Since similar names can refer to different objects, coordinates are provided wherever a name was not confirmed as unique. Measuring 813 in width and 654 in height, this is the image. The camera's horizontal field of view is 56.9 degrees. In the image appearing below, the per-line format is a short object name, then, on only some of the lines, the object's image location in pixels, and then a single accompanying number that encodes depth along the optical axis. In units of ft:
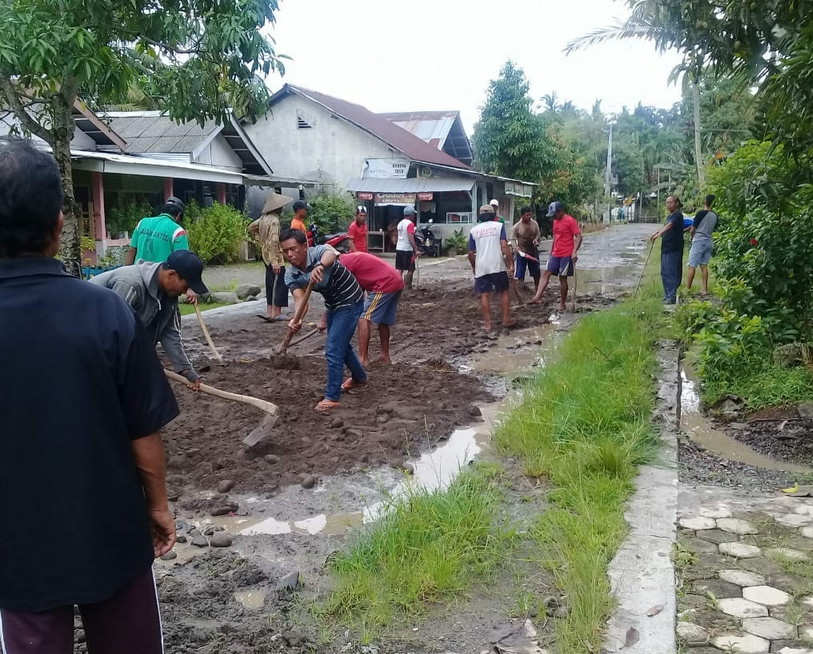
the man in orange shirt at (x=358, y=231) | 44.29
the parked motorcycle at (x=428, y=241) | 82.17
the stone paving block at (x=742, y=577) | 11.48
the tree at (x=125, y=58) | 21.84
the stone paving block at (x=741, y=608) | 10.57
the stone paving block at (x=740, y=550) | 12.37
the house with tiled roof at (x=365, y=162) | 85.15
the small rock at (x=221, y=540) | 13.08
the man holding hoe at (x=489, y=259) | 32.78
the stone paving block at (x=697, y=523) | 13.62
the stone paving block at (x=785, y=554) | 12.10
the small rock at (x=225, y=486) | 15.52
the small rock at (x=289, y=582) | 11.23
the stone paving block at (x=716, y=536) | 13.00
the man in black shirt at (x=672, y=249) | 35.45
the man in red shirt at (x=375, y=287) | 24.18
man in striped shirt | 20.59
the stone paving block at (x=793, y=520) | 13.58
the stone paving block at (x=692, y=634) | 9.96
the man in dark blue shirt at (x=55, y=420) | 5.88
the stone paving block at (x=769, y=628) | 10.00
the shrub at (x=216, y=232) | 61.89
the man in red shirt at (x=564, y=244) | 37.04
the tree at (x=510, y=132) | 103.71
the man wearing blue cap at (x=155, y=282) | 14.34
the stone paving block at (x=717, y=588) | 11.17
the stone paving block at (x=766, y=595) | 10.88
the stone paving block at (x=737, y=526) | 13.32
